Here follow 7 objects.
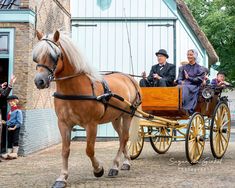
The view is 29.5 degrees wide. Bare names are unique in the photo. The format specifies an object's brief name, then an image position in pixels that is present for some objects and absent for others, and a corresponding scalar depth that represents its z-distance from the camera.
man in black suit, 8.98
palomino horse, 5.90
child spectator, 9.89
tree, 26.05
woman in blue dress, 8.53
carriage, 8.39
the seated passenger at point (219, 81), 9.27
